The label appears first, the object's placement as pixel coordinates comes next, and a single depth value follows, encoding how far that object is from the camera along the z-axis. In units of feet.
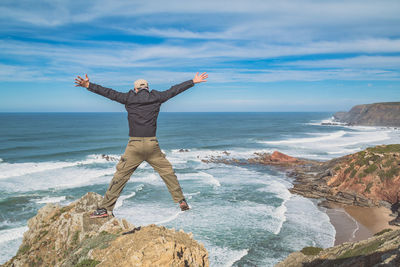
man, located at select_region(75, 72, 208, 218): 18.15
